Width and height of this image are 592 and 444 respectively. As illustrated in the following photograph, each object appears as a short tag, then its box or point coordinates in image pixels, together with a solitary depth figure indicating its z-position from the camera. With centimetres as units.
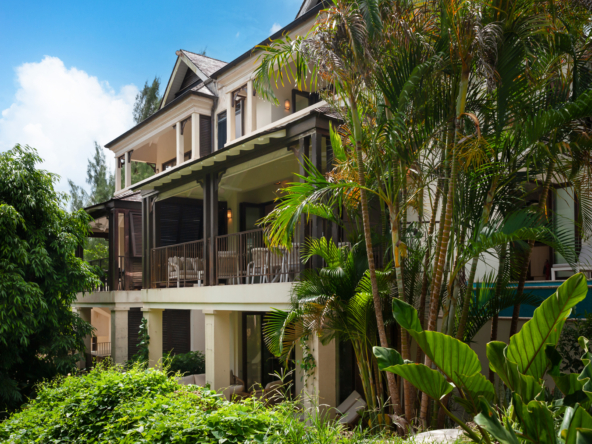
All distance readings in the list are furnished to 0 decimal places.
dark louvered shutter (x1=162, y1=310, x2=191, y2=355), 1550
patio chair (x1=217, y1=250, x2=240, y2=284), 974
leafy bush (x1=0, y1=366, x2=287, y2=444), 380
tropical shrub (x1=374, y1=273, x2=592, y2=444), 264
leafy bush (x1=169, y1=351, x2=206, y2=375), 1215
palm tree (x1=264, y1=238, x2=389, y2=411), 604
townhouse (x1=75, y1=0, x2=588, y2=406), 838
